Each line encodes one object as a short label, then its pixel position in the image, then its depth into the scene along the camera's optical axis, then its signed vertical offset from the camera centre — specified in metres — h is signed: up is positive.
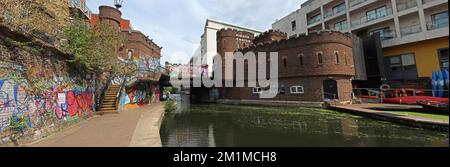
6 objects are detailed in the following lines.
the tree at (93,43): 9.91 +2.78
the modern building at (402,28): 19.88 +6.92
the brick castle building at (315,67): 20.33 +2.77
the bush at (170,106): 18.40 -0.93
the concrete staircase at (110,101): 14.11 -0.30
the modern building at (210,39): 49.19 +13.51
